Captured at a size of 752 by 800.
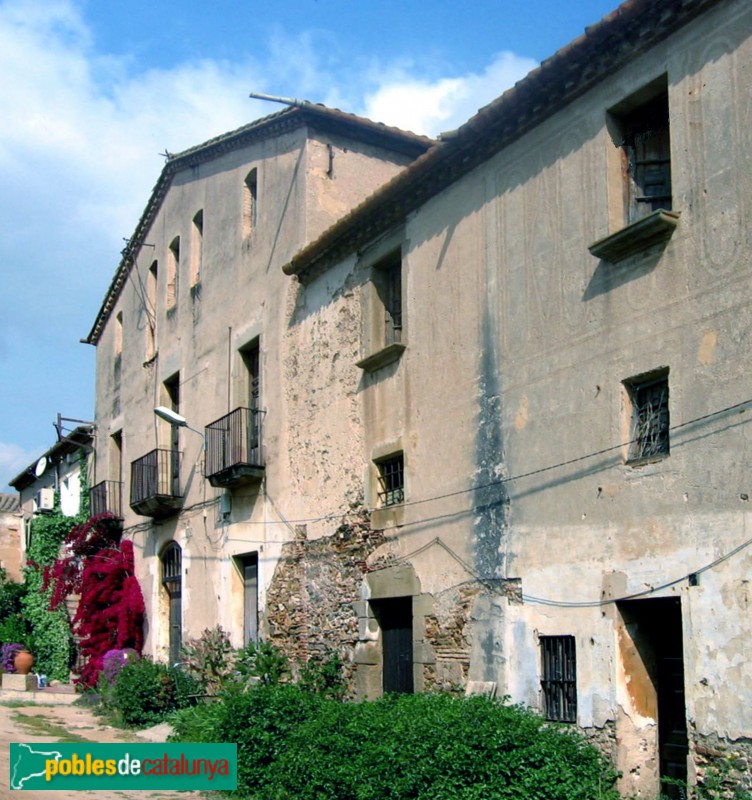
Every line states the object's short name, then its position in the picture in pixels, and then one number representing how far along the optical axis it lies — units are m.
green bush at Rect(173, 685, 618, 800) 8.92
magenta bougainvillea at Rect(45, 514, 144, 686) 21.83
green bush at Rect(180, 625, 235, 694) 17.22
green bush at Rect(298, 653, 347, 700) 13.96
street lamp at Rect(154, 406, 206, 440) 18.00
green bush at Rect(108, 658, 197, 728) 17.31
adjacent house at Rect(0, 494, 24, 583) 34.19
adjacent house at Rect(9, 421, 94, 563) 26.91
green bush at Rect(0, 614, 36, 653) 27.77
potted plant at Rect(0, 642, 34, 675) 24.64
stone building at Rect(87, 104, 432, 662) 16.47
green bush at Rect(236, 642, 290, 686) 15.05
